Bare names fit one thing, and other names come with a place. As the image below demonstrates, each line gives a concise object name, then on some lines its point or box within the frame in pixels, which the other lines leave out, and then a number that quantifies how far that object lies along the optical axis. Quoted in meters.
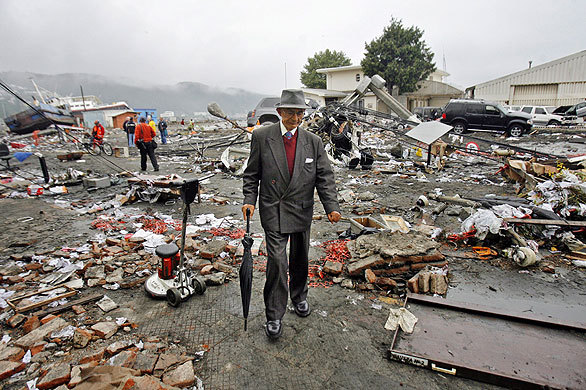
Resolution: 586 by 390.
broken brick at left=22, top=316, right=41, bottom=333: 2.56
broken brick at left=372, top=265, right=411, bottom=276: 3.36
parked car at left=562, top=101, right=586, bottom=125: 18.08
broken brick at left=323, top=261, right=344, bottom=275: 3.46
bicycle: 13.36
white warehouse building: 22.41
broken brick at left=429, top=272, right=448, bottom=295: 3.12
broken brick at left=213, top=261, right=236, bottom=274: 3.62
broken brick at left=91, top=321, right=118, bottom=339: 2.51
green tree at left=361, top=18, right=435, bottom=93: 32.09
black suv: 15.30
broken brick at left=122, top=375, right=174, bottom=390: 1.83
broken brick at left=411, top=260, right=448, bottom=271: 3.43
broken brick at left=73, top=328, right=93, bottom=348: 2.38
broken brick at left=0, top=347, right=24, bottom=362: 2.23
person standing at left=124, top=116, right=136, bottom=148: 15.09
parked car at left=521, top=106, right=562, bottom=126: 18.47
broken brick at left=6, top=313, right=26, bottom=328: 2.62
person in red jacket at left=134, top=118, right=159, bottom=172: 9.12
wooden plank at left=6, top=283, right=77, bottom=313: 2.82
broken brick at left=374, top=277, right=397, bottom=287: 3.20
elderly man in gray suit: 2.49
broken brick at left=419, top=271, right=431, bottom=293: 3.11
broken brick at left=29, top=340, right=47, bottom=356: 2.30
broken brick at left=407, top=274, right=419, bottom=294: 3.09
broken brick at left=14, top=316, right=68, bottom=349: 2.36
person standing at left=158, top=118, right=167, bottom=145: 18.10
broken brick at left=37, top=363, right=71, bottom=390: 1.95
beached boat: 21.00
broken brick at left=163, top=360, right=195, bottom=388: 2.01
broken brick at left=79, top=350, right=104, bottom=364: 2.18
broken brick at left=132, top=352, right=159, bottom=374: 2.10
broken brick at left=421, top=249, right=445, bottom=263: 3.48
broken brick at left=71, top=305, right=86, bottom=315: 2.82
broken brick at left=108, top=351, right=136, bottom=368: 2.14
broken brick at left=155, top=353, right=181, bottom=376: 2.11
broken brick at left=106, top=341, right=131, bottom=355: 2.31
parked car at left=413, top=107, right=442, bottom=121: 19.88
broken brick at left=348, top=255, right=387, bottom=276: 3.35
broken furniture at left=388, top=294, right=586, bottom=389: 2.05
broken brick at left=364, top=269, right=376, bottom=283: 3.27
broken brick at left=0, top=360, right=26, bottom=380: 2.07
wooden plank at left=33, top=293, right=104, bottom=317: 2.79
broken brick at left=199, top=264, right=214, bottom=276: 3.53
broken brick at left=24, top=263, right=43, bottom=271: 3.63
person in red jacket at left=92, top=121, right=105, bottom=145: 13.47
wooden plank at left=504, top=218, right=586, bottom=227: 3.89
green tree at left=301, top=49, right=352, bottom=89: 43.47
